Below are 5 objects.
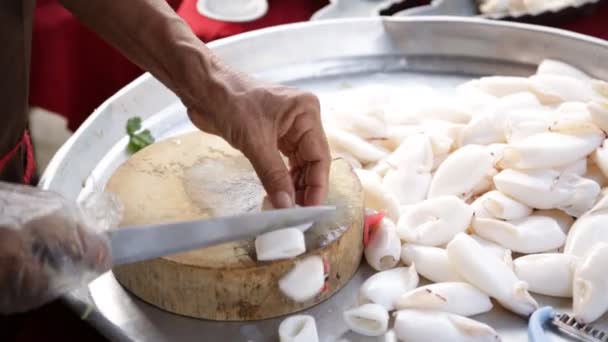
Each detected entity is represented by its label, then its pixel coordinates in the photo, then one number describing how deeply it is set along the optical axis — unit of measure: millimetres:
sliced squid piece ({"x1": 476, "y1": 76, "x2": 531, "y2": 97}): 1029
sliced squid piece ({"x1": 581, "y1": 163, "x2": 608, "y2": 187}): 887
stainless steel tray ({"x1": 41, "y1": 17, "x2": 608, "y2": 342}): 987
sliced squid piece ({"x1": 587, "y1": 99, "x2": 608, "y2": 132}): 892
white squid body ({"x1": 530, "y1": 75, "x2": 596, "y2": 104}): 997
